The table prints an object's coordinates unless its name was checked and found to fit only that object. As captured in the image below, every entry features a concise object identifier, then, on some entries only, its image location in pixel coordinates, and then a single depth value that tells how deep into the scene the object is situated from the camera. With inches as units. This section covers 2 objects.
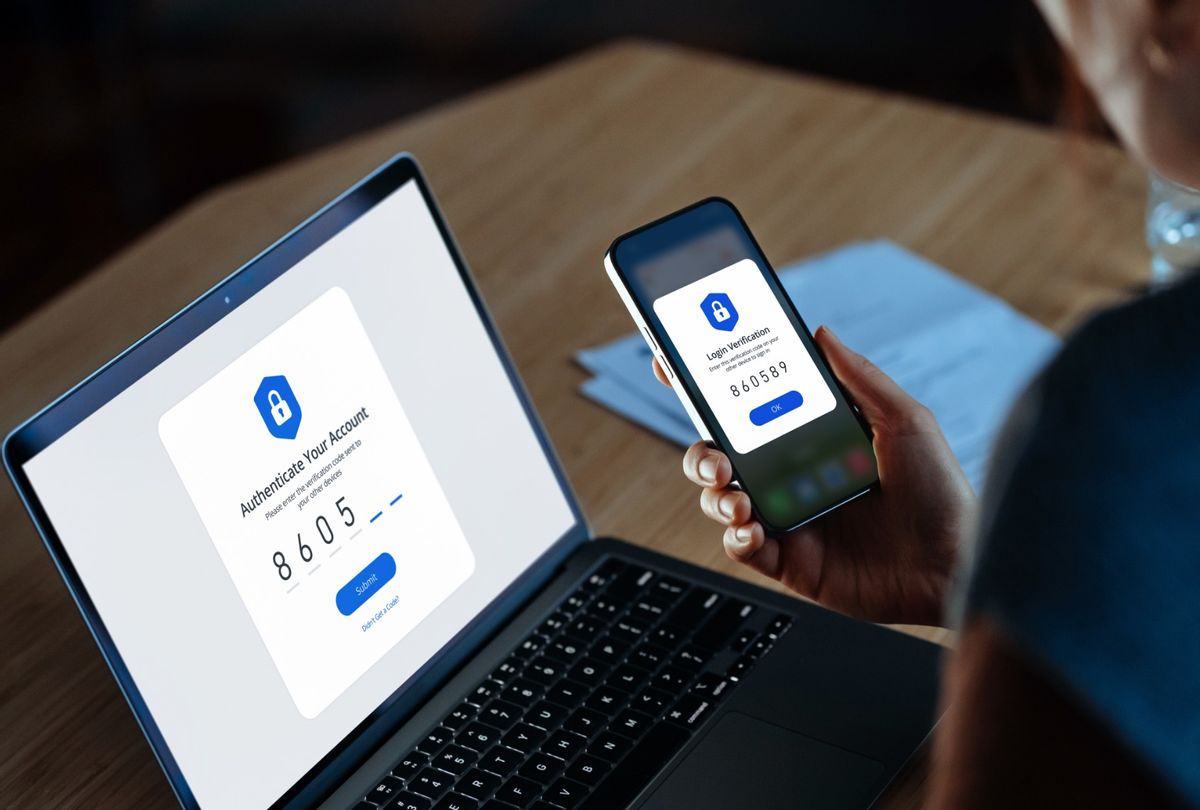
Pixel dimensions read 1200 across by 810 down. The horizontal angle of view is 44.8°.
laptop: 31.3
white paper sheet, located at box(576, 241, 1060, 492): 46.1
